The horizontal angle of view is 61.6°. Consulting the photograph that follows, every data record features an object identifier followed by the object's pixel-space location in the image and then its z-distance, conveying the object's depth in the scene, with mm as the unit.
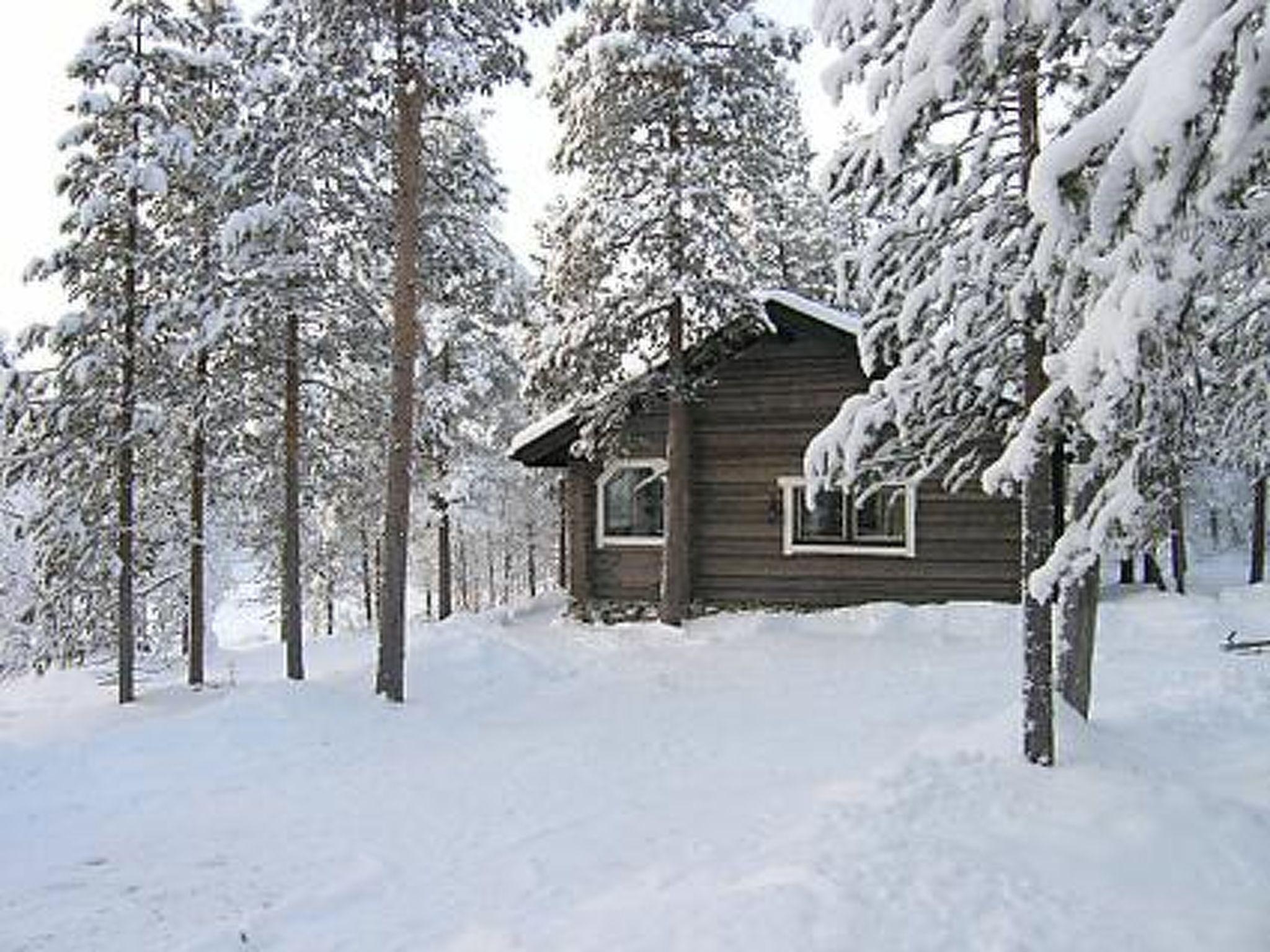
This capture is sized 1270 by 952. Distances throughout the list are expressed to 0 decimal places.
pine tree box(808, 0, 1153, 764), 7625
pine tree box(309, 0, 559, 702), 13367
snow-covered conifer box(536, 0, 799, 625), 17250
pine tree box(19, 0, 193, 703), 14875
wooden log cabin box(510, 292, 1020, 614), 18688
